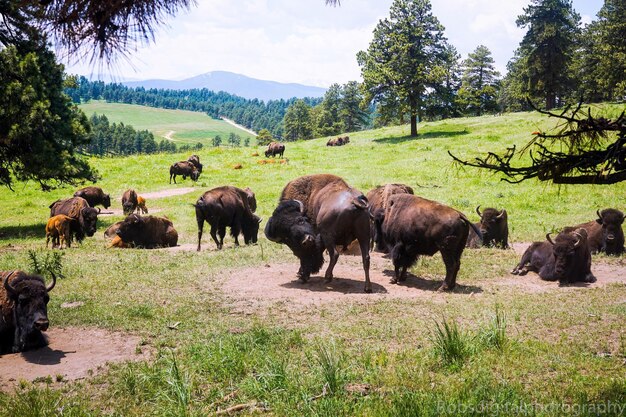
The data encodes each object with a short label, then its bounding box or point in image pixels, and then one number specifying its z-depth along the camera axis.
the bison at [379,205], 13.99
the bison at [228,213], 16.64
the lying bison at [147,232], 17.83
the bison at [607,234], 14.05
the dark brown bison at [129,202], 24.78
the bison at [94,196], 25.70
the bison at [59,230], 16.98
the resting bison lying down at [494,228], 15.70
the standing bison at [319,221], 10.80
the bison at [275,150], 47.78
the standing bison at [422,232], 10.81
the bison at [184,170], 35.19
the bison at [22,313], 7.34
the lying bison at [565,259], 11.70
